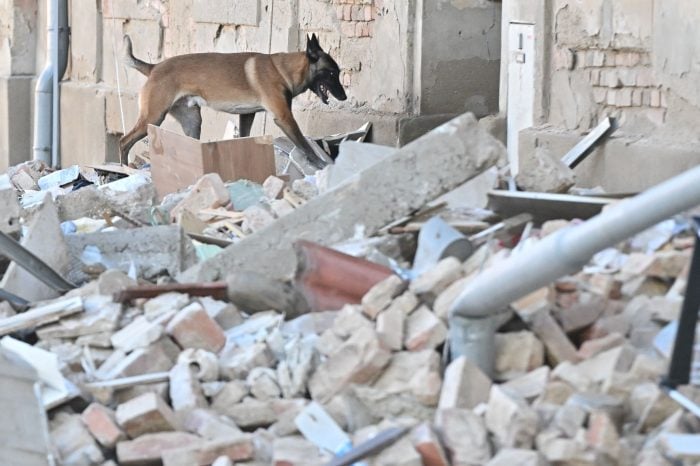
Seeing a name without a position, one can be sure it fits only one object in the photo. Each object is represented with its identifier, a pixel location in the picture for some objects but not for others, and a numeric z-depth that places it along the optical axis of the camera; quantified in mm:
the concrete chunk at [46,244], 11102
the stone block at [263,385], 8805
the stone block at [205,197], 13266
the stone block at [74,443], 8273
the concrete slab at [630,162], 14625
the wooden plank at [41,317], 9937
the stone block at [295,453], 7879
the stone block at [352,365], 8500
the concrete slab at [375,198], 10195
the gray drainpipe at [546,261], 7125
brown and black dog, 22391
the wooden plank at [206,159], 15352
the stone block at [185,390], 8648
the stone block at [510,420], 7477
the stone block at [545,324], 8500
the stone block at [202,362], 9000
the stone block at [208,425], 8359
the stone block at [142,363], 9086
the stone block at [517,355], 8500
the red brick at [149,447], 8203
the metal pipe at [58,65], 29297
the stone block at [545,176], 11383
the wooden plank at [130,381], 8937
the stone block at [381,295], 9008
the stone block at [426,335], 8664
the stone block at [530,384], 8102
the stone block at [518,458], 7145
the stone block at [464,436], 7551
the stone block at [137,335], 9336
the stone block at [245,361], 9078
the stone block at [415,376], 8242
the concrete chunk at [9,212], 12680
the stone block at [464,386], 8023
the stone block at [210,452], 7957
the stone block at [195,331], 9406
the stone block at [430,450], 7551
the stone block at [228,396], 8773
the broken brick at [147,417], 8328
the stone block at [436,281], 9078
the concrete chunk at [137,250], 11664
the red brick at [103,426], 8359
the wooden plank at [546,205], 10711
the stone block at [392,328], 8664
